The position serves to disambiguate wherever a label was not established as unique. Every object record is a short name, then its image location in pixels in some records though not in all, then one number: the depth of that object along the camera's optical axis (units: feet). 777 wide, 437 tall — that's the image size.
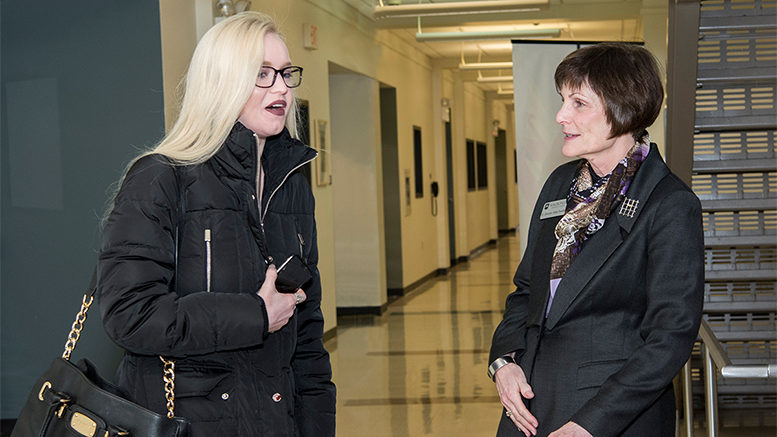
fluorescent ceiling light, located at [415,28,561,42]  31.63
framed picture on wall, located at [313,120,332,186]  25.73
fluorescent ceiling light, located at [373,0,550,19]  25.71
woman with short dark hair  5.84
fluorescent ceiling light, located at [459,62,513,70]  42.96
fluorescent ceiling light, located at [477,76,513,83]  47.75
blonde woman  5.24
